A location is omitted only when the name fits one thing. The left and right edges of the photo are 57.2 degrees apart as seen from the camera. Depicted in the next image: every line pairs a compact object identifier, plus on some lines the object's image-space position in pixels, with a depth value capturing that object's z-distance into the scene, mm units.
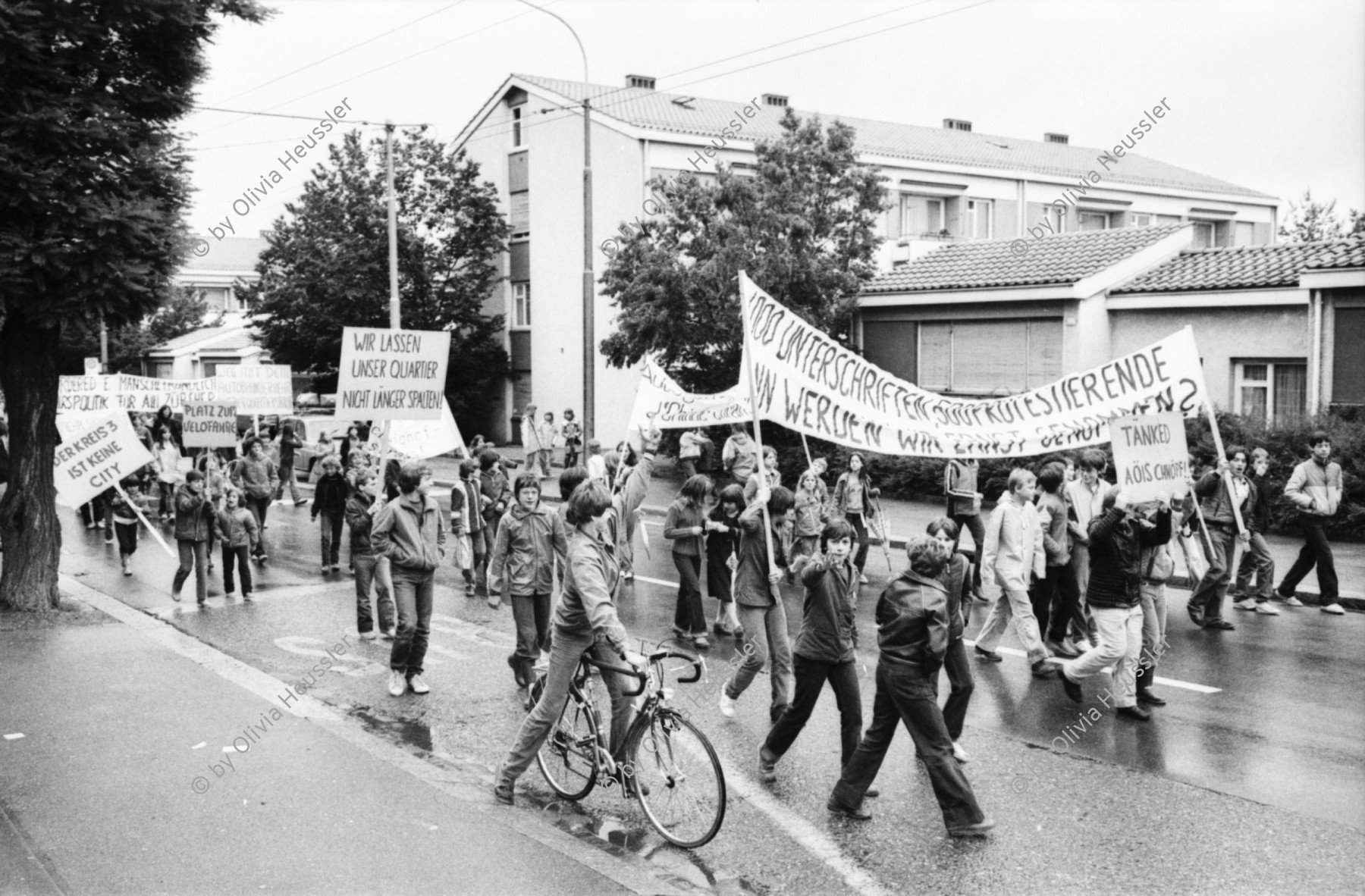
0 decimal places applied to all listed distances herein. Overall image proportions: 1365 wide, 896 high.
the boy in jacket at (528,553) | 8773
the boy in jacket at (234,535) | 13242
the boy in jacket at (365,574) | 11266
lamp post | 22453
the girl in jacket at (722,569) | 11281
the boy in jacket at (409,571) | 9289
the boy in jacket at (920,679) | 6309
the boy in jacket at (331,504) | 15055
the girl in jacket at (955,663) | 7430
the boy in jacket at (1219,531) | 11258
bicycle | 6277
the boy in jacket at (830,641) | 6961
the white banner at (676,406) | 14841
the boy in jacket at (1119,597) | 8352
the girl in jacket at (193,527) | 13172
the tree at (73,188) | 10492
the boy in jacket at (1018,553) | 9586
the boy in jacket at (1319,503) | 12219
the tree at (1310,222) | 50406
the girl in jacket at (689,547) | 10906
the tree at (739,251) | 23766
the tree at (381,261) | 34188
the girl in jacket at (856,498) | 13430
